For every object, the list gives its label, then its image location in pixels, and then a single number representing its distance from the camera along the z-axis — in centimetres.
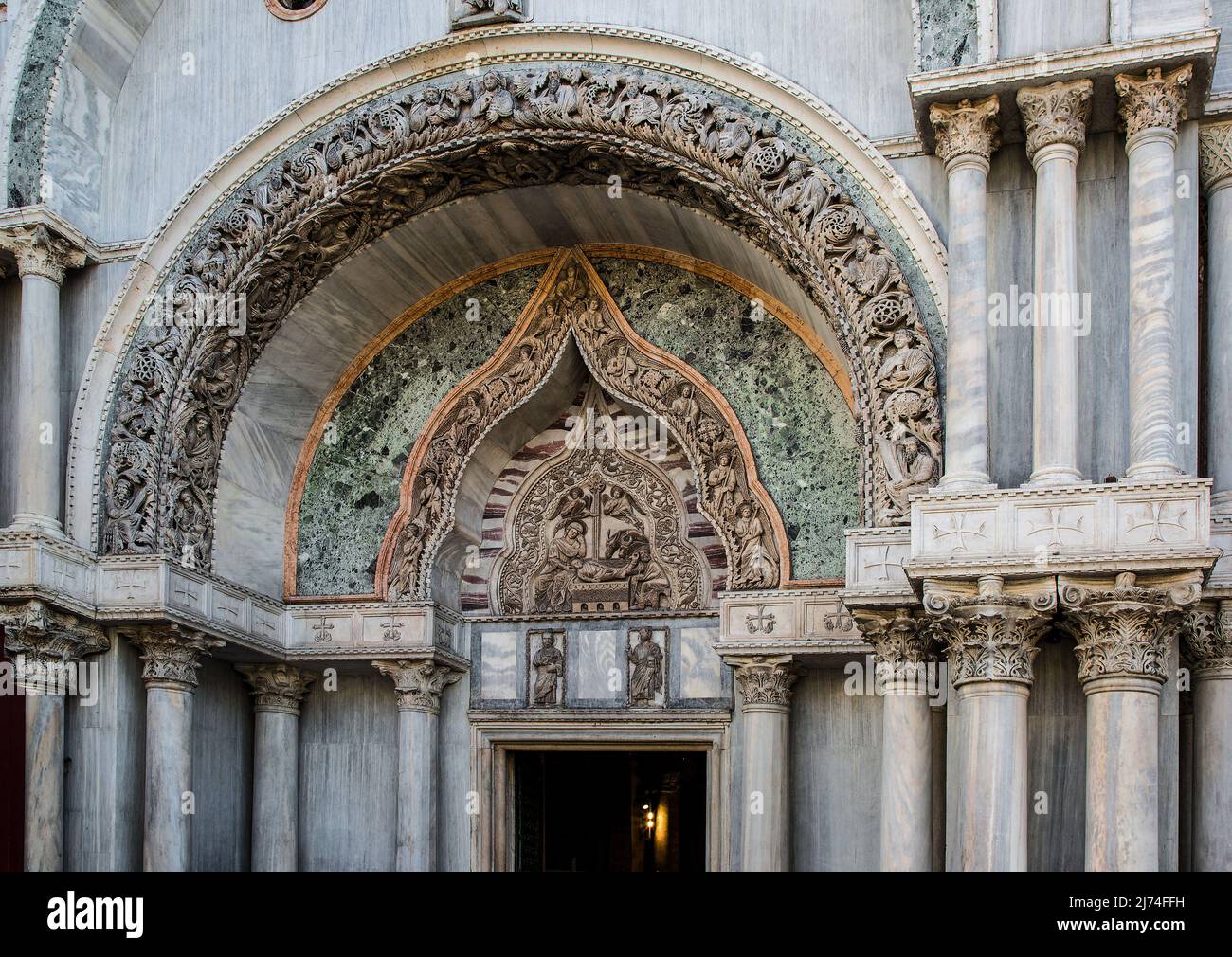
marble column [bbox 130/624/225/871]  1346
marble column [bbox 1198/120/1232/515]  1148
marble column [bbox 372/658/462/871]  1463
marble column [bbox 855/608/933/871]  1161
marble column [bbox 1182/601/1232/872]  1109
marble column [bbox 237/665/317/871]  1494
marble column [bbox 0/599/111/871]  1301
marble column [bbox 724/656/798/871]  1354
